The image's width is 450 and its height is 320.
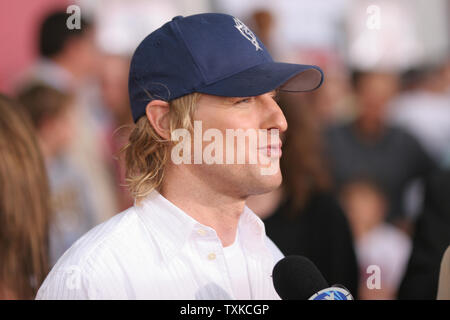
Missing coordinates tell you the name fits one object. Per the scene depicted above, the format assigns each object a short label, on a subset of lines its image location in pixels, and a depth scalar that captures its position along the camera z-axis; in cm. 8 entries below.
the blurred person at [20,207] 425
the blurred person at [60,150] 709
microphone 311
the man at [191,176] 334
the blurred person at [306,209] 537
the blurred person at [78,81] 762
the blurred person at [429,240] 452
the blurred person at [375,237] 756
